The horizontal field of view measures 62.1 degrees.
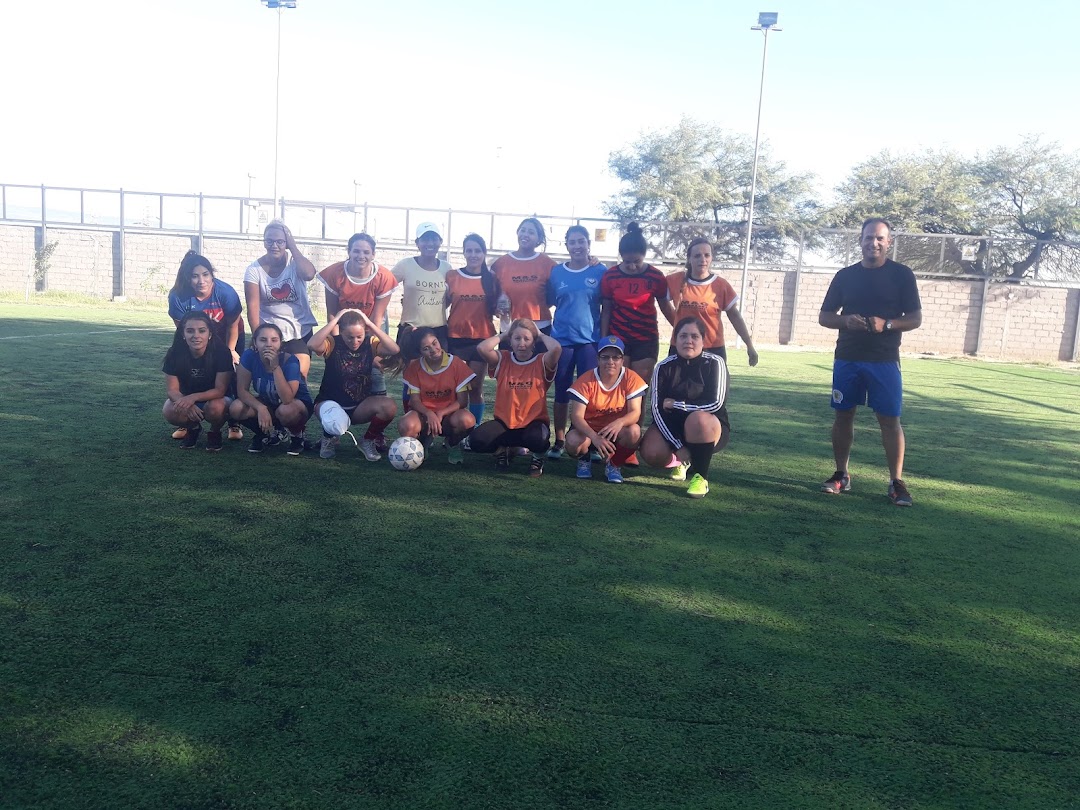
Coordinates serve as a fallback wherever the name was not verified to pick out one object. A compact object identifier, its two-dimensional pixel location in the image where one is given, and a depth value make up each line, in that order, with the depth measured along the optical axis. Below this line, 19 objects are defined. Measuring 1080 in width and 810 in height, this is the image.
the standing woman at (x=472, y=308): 7.02
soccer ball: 6.10
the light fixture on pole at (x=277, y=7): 29.48
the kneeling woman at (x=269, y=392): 6.45
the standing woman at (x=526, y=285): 6.90
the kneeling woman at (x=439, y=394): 6.41
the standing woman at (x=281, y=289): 6.77
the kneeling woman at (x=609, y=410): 6.08
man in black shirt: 5.75
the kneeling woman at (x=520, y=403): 6.23
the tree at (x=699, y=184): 39.88
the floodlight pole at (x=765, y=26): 27.52
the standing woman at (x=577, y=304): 6.76
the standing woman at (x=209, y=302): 6.70
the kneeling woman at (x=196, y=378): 6.35
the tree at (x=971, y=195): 36.59
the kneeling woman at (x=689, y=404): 6.00
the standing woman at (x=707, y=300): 6.64
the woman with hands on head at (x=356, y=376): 6.55
